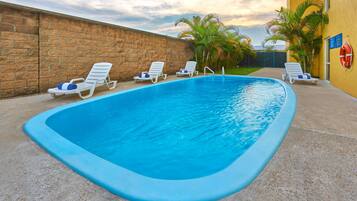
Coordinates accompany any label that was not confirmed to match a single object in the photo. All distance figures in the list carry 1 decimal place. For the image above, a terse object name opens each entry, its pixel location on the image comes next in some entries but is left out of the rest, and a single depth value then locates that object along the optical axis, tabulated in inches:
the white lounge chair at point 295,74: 357.4
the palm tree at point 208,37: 611.5
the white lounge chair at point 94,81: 232.5
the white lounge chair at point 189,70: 521.2
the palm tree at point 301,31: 414.0
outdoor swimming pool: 75.8
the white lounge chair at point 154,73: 392.8
